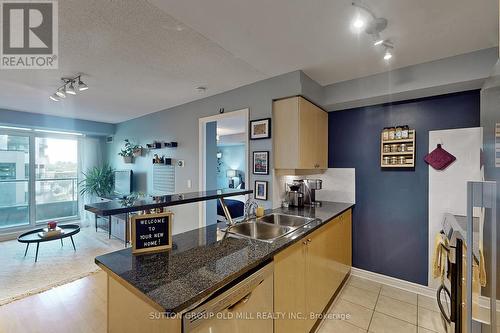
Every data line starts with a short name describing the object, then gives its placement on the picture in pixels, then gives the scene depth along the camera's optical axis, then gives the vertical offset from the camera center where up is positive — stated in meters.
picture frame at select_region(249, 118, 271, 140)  2.57 +0.45
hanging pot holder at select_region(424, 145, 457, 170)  2.33 +0.08
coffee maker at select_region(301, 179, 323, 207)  2.85 -0.33
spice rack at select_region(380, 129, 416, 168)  2.53 +0.18
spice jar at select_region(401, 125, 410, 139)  2.55 +0.40
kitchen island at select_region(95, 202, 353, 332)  0.90 -0.54
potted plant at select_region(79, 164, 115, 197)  5.31 -0.40
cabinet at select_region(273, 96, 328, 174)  2.42 +0.37
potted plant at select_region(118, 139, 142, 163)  4.59 +0.27
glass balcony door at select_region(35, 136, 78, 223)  5.04 -0.32
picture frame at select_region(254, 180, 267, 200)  2.63 -0.30
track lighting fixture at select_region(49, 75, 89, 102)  2.58 +1.01
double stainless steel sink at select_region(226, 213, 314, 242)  1.99 -0.59
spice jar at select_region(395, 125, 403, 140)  2.60 +0.41
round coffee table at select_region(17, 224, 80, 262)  3.29 -1.14
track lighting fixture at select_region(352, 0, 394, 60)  1.43 +1.04
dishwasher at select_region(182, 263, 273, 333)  0.92 -0.72
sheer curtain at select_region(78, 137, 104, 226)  5.59 +0.19
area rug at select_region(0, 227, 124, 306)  2.72 -1.54
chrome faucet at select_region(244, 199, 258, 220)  2.21 -0.46
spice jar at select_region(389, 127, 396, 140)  2.64 +0.40
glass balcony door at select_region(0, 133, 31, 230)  4.57 -0.33
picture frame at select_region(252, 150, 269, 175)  2.59 +0.03
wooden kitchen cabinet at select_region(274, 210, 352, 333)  1.46 -0.92
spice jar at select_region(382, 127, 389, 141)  2.68 +0.39
